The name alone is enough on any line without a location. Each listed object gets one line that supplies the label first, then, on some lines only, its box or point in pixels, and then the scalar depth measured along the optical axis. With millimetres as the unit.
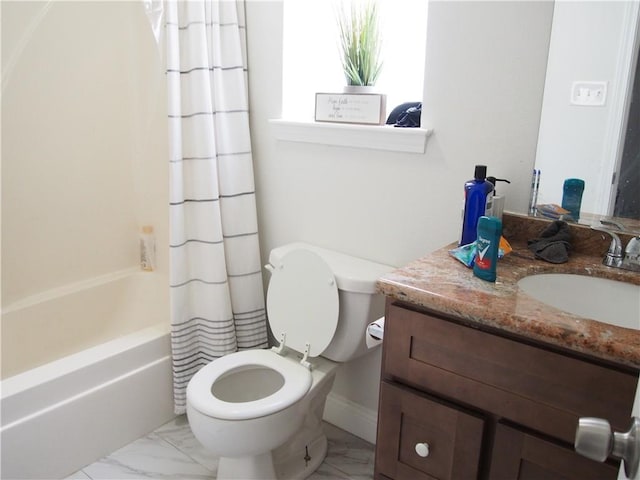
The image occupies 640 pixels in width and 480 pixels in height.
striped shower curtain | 1864
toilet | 1530
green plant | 1808
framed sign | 1759
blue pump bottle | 1372
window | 1953
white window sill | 1657
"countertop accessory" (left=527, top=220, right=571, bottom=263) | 1316
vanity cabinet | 958
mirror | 1296
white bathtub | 1674
